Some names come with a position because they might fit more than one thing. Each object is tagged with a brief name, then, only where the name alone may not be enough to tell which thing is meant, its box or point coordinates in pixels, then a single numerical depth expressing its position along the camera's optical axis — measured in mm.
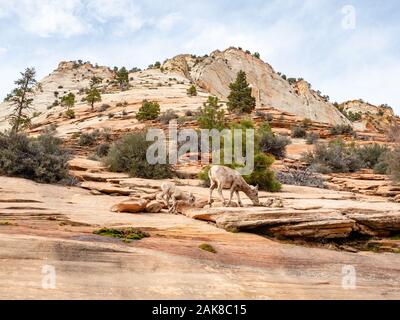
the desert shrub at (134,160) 19188
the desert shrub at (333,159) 25422
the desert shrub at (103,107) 52219
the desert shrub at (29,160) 15422
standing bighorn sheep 12338
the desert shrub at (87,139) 34000
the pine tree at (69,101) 55188
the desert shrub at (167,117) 40934
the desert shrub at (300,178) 20016
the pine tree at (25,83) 31375
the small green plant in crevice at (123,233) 9305
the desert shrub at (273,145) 28656
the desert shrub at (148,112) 42344
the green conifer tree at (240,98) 47031
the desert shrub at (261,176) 16906
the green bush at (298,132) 38312
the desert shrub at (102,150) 28292
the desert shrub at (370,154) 28275
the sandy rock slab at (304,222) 10484
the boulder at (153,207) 12266
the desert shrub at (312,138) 35375
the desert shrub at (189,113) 43531
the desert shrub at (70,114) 50269
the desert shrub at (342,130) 41156
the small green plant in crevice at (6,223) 9478
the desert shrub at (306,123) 41684
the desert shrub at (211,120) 31562
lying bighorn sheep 12852
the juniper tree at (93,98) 53469
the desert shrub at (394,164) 19516
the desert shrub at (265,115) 43331
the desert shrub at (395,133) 28616
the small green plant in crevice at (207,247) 8994
